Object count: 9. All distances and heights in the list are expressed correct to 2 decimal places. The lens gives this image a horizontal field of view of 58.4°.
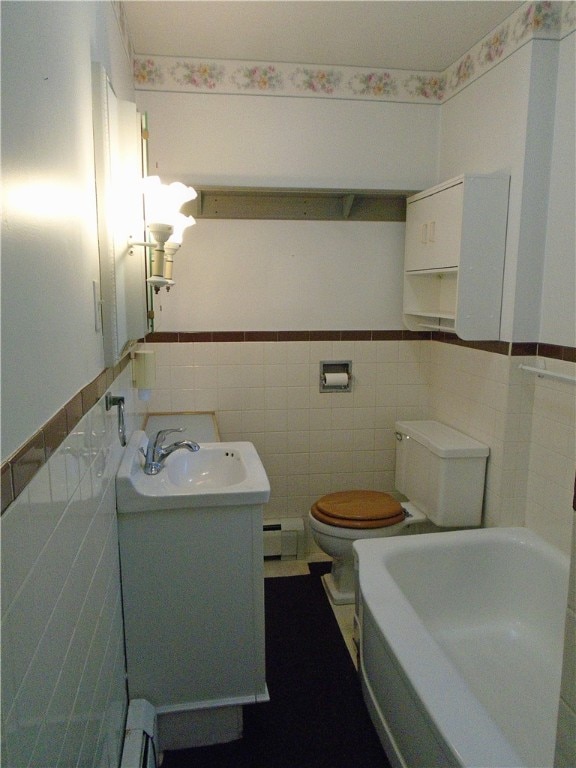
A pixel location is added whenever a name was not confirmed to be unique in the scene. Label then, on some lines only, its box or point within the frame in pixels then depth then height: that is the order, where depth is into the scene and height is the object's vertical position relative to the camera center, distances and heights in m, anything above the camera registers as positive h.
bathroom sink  1.56 -0.58
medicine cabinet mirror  1.26 +0.24
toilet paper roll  2.71 -0.38
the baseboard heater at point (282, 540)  2.73 -1.23
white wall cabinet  2.07 +0.27
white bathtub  1.21 -1.04
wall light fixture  1.62 +0.28
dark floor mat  1.64 -1.42
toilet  2.26 -0.91
